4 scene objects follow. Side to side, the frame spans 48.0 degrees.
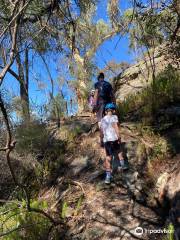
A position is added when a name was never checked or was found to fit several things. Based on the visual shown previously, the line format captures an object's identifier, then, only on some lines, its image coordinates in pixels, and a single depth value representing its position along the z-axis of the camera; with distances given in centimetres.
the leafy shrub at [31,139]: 504
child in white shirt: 378
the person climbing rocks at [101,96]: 458
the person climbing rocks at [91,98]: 503
